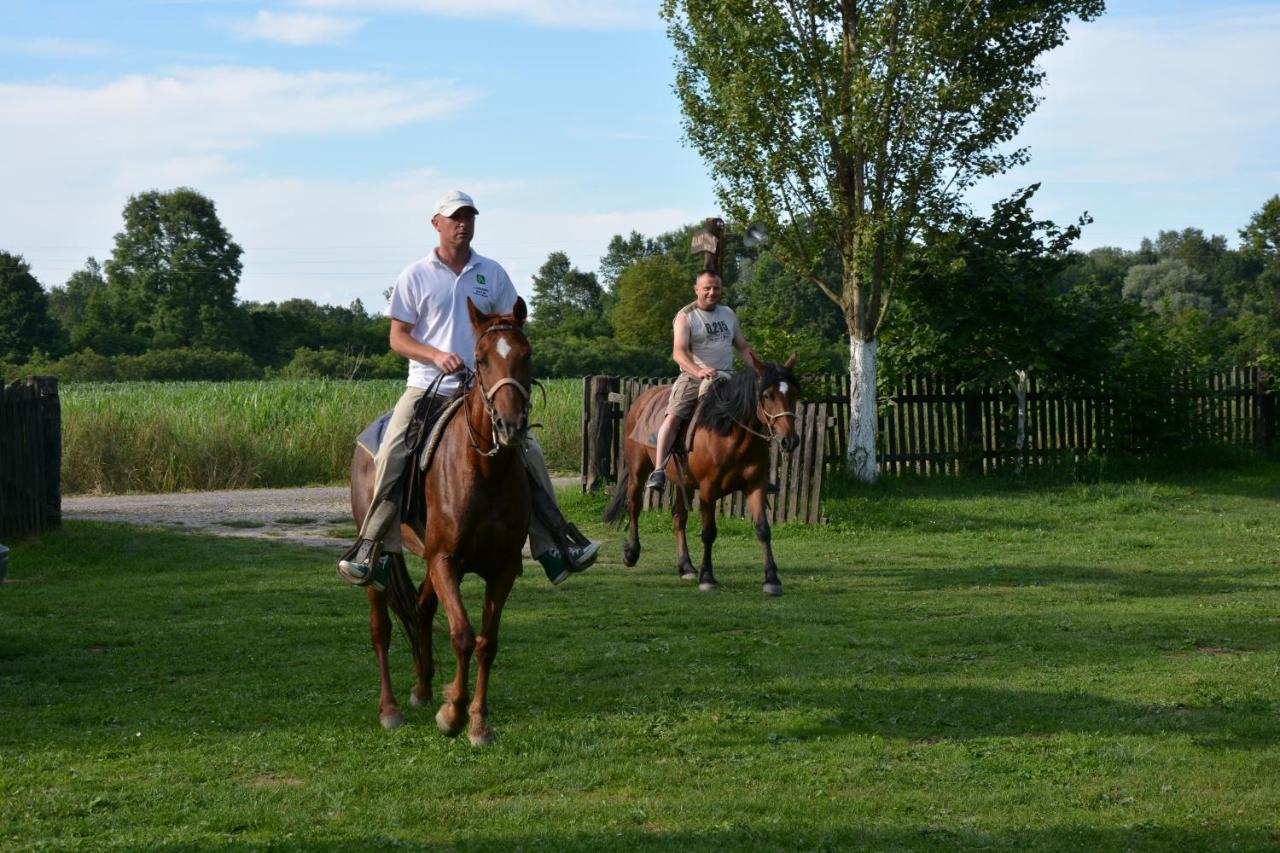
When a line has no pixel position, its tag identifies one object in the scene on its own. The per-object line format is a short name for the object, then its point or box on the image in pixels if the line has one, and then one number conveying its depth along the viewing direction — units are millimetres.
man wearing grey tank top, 12500
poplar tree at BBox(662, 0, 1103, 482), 19875
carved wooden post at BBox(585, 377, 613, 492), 19984
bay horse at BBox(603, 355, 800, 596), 12336
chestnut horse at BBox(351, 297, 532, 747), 6551
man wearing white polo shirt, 7254
